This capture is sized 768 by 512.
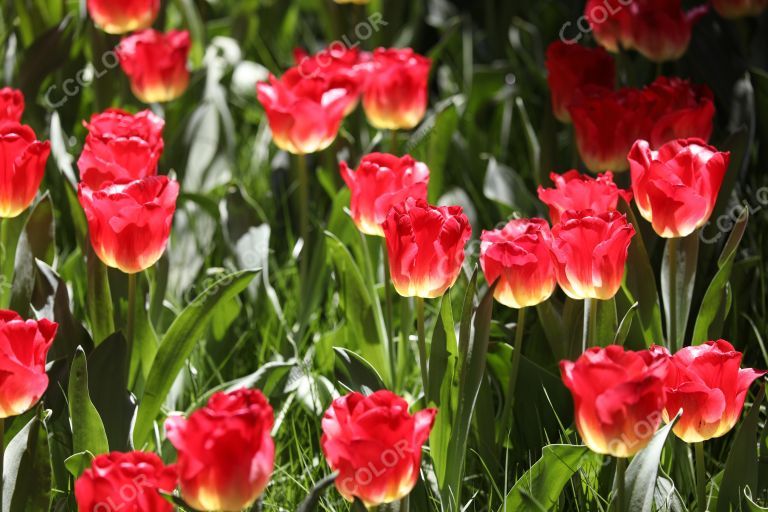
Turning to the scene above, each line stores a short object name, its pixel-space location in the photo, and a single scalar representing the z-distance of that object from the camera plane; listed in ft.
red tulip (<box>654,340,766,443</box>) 8.38
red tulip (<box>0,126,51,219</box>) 8.88
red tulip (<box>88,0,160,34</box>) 9.89
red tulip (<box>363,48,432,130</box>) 9.47
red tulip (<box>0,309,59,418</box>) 8.31
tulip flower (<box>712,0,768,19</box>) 9.97
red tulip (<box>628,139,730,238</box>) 8.69
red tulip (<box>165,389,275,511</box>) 8.03
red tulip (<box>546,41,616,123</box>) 9.60
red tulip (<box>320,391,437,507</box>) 8.13
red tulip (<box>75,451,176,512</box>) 8.11
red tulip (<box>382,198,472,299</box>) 8.54
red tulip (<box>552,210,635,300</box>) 8.49
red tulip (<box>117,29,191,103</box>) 9.74
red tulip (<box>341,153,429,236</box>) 8.83
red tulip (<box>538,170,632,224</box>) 8.72
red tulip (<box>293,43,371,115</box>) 9.37
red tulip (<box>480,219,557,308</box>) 8.57
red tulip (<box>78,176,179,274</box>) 8.65
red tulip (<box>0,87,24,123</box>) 9.12
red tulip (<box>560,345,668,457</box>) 8.15
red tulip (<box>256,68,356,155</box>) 9.24
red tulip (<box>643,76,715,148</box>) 9.18
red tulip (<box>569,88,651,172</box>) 9.25
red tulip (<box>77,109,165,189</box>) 8.89
